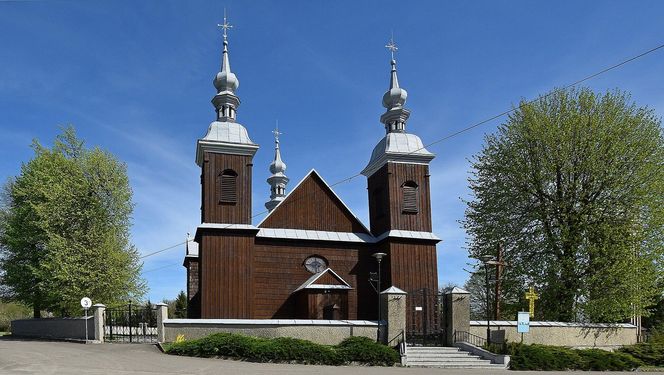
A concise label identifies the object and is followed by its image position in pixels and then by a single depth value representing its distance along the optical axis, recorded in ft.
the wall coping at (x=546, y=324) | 78.06
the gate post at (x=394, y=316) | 74.02
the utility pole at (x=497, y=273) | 77.15
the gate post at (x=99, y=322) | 81.03
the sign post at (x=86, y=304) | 80.70
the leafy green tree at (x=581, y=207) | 89.92
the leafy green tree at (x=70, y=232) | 106.73
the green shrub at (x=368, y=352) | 66.13
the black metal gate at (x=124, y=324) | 84.56
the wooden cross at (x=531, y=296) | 77.19
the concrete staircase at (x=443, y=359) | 68.39
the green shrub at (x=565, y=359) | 68.03
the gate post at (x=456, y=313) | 76.38
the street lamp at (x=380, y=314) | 74.64
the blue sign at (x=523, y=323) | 70.44
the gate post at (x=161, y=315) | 74.18
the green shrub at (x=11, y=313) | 169.89
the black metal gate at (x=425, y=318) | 78.89
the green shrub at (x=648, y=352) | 76.43
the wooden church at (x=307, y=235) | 90.84
